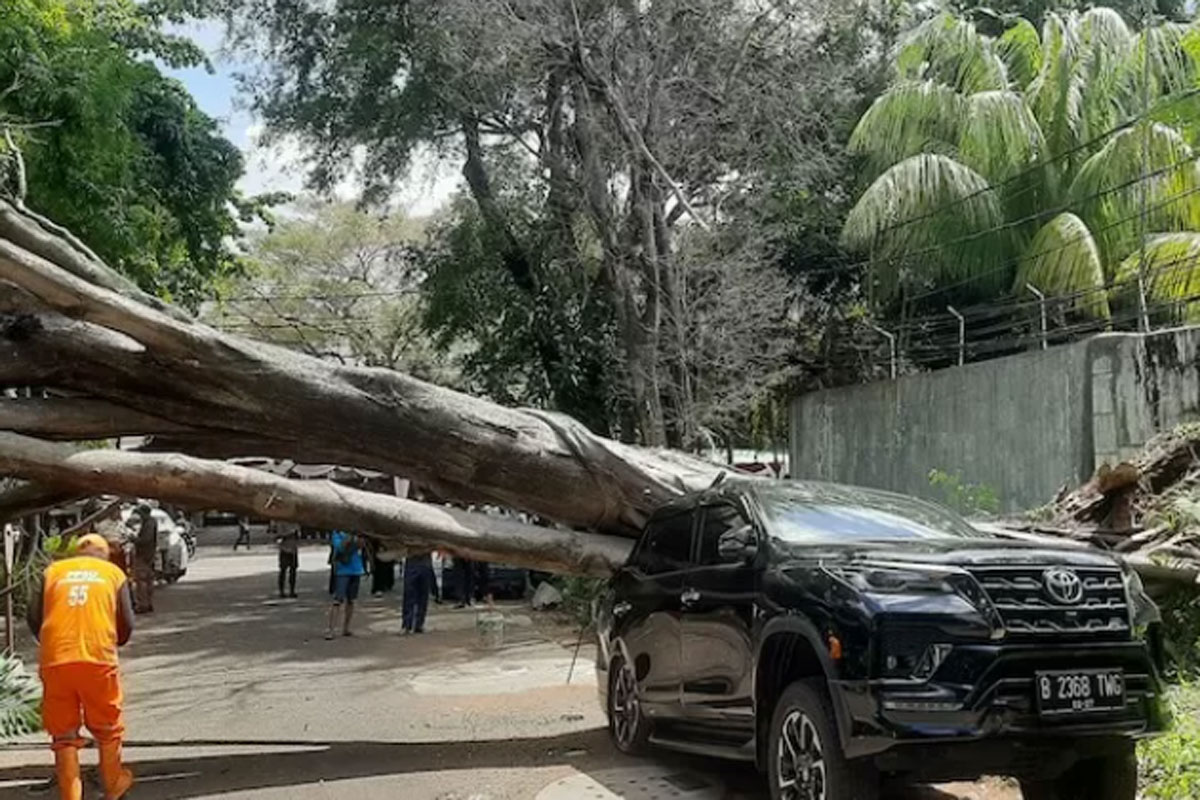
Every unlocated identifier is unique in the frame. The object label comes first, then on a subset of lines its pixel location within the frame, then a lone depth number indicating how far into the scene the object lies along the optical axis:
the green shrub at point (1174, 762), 6.75
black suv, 5.82
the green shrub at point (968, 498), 13.19
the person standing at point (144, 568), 21.94
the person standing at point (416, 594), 18.00
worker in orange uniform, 7.42
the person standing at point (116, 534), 19.20
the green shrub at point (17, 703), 10.69
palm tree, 18.11
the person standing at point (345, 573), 17.03
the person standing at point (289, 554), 24.45
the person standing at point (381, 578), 26.63
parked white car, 28.67
